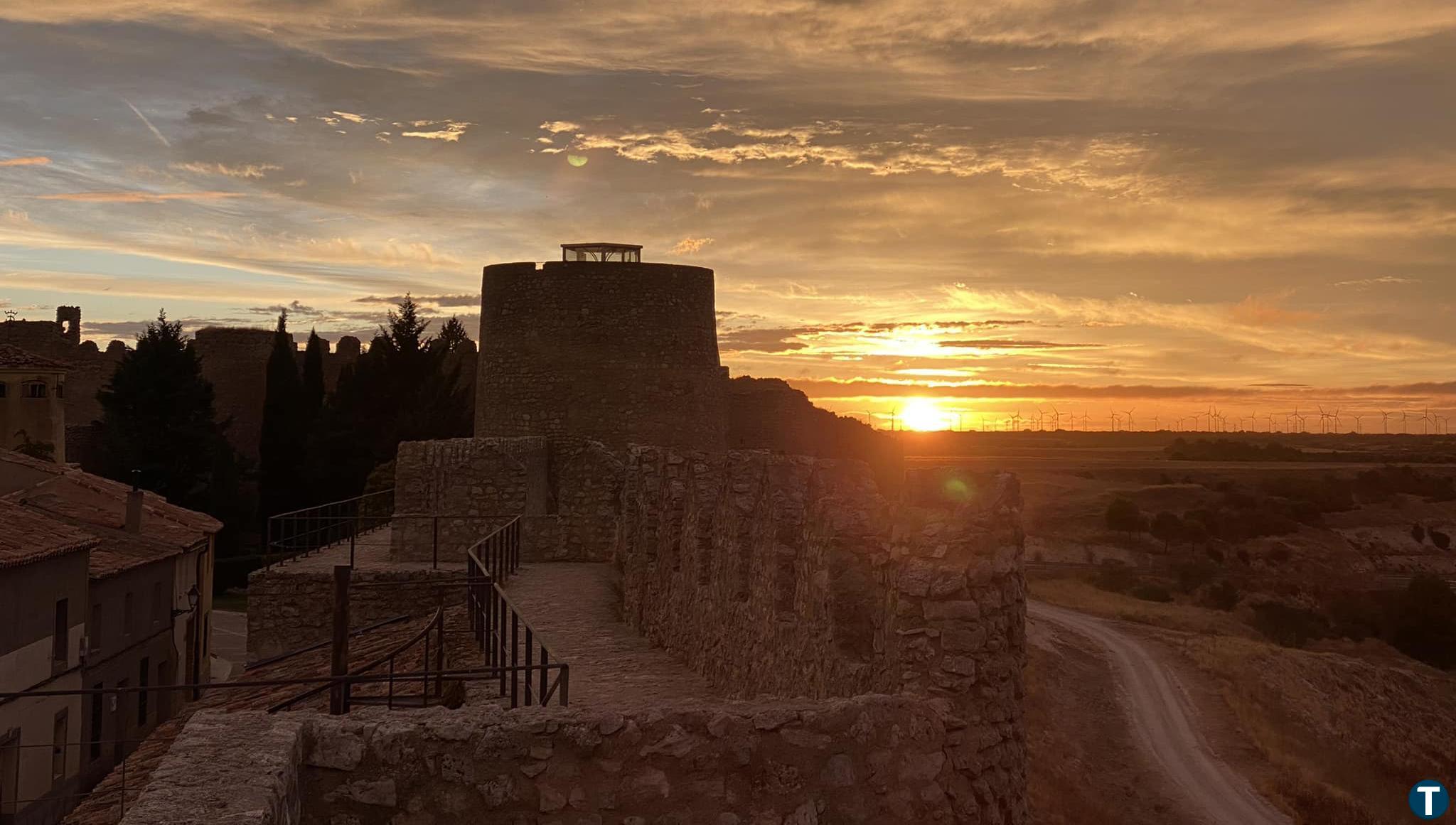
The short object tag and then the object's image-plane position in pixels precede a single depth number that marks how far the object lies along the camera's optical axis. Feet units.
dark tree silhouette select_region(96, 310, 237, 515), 152.25
